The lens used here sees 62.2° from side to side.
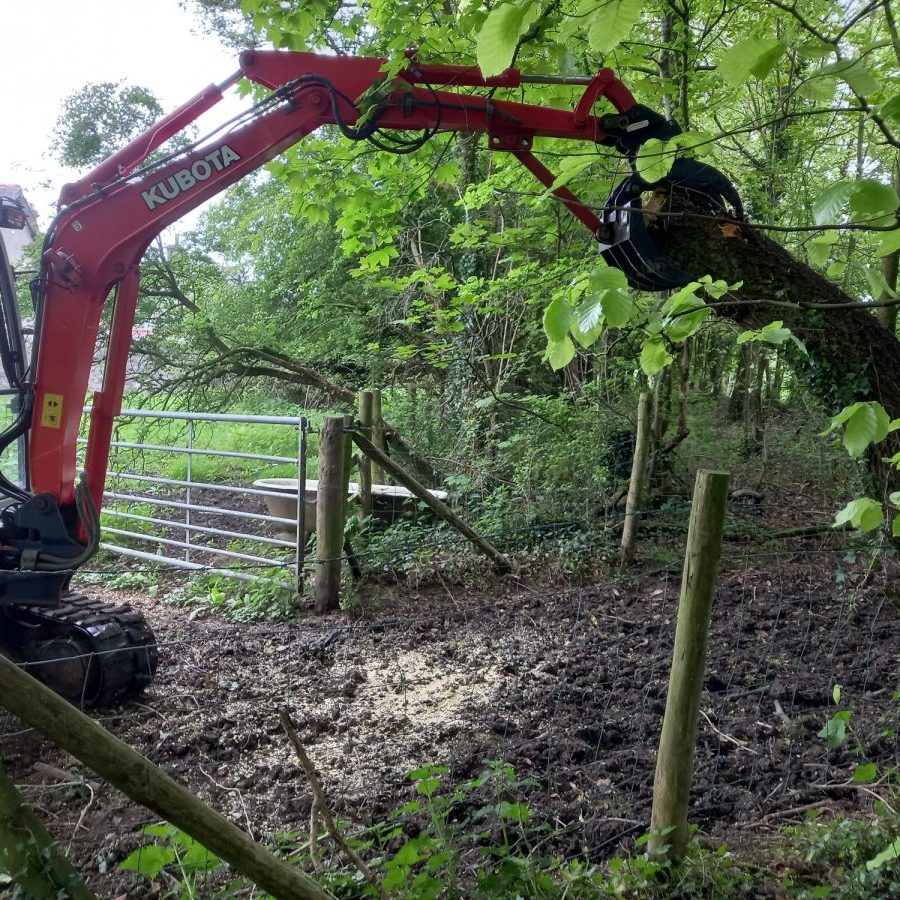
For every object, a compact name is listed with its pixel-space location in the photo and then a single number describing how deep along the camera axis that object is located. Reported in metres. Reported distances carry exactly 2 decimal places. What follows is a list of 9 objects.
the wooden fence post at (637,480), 5.78
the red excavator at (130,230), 3.96
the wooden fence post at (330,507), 5.52
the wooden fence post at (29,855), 1.46
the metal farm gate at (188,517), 6.41
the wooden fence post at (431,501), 5.77
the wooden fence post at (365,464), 6.55
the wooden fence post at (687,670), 2.21
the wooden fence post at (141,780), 1.24
